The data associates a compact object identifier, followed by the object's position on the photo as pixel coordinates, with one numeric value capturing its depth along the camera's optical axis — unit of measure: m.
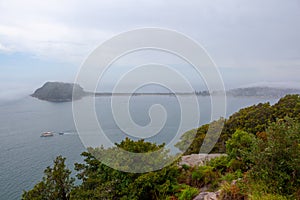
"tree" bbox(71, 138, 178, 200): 5.84
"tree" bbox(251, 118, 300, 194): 3.56
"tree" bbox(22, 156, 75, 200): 5.96
